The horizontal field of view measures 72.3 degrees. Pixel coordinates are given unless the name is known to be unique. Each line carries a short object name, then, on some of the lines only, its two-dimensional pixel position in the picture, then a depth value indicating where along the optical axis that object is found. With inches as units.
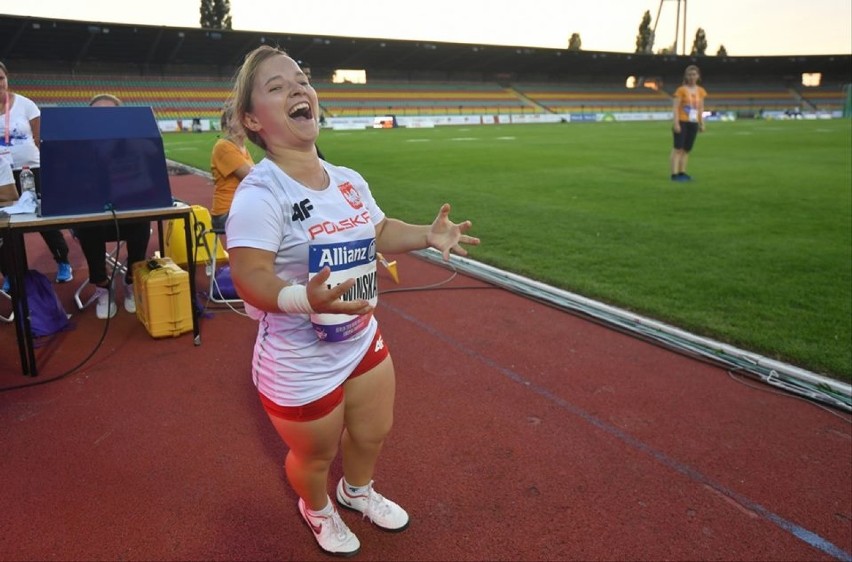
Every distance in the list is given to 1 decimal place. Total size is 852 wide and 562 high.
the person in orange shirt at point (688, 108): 465.7
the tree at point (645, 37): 3796.8
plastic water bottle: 185.5
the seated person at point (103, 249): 201.0
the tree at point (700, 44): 3996.1
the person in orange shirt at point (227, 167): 200.4
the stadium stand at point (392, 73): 1753.2
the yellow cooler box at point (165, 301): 179.0
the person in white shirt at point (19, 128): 203.8
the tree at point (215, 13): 2679.6
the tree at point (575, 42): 3981.3
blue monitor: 150.6
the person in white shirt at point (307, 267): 67.5
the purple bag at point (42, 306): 182.4
